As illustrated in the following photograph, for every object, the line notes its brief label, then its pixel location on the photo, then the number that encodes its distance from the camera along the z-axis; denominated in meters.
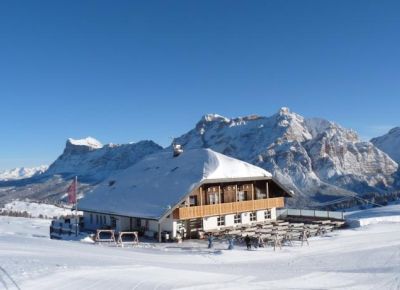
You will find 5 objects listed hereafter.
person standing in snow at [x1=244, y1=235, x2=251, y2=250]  31.02
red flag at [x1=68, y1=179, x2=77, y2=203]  35.00
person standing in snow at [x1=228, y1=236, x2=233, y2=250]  30.48
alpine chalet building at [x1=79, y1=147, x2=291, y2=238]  35.69
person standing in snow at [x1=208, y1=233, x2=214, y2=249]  30.95
